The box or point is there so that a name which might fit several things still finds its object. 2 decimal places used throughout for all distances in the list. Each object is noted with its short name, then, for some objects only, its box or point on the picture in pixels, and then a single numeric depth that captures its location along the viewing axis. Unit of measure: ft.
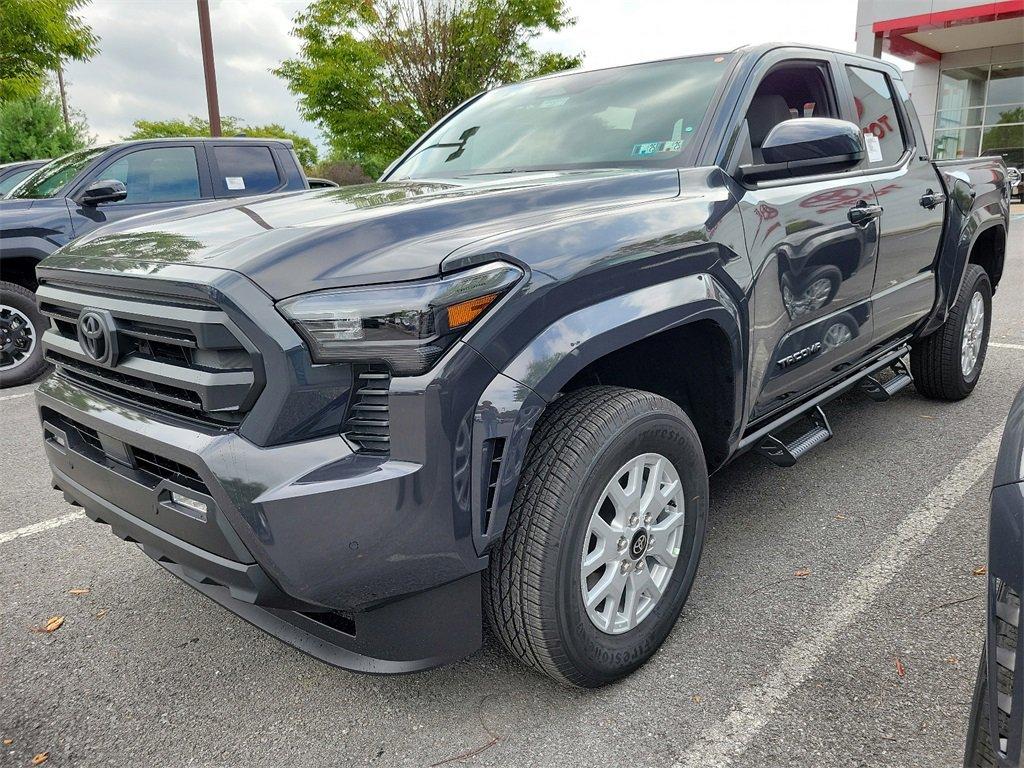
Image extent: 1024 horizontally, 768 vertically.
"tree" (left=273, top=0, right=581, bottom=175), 56.34
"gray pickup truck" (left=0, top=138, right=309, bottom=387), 20.17
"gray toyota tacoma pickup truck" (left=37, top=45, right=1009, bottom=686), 5.44
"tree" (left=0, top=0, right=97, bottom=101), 43.11
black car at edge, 4.05
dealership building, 78.69
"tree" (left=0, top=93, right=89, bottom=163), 76.28
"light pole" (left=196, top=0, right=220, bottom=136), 38.78
